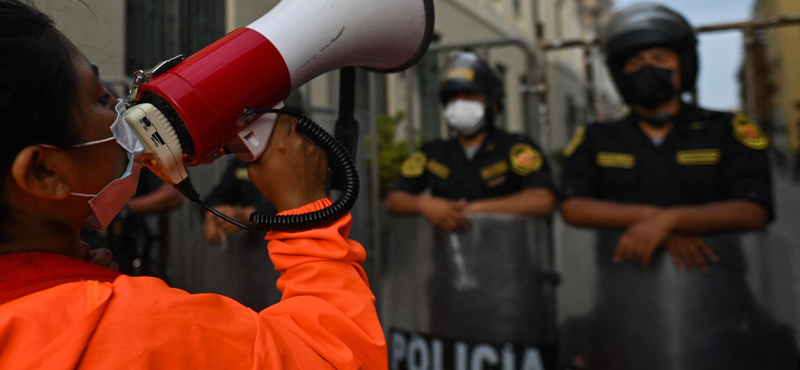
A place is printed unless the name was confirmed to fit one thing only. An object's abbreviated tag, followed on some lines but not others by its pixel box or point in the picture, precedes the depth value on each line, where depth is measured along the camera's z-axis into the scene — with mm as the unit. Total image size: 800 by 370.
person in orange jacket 718
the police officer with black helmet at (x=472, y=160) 3018
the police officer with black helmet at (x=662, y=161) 2193
